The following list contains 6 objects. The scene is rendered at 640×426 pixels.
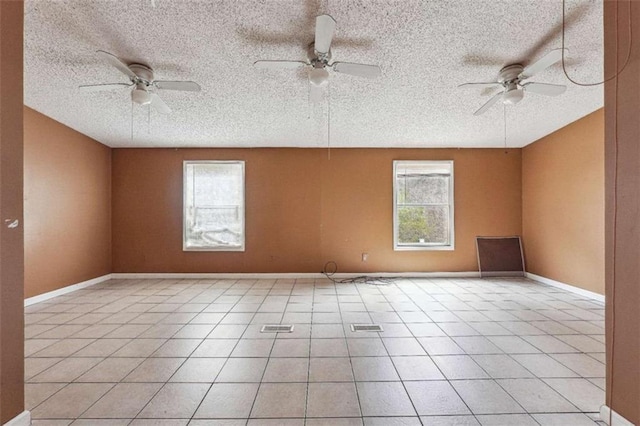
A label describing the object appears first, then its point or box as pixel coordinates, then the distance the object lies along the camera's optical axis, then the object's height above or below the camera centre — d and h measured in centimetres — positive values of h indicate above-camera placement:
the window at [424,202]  571 +19
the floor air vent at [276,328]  292 -124
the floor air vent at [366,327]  296 -123
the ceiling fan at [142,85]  269 +123
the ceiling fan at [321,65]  227 +124
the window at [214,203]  563 +17
